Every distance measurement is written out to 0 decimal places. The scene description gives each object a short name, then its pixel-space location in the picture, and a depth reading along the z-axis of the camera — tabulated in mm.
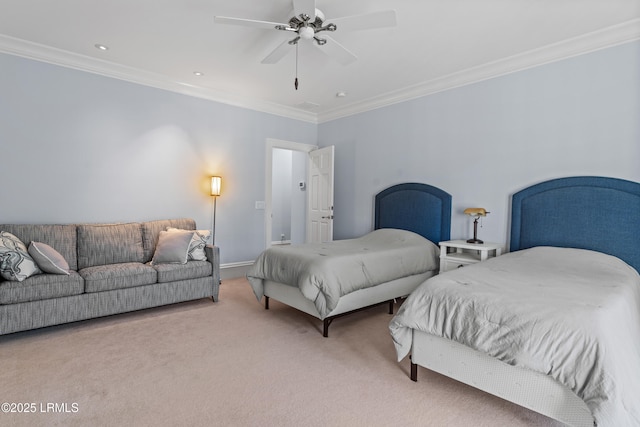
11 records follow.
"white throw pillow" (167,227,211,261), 3916
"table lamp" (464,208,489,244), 3699
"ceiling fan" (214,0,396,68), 2365
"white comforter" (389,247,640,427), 1548
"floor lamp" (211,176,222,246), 4785
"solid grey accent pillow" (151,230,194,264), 3764
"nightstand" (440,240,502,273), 3557
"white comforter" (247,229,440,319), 2973
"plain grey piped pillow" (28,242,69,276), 3037
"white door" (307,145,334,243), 5449
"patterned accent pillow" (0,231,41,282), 2814
